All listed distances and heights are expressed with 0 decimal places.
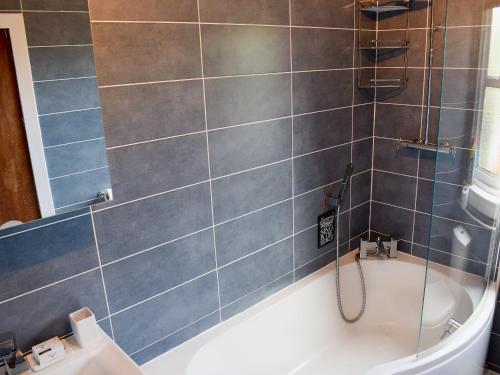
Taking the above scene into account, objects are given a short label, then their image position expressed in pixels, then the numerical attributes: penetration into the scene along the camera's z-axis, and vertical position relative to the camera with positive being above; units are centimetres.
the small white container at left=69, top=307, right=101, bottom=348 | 149 -81
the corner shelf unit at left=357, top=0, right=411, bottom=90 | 239 +13
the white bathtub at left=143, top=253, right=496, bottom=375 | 187 -125
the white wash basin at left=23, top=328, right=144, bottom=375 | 142 -89
